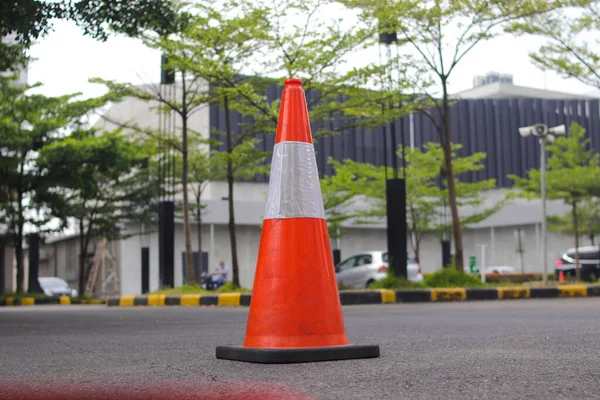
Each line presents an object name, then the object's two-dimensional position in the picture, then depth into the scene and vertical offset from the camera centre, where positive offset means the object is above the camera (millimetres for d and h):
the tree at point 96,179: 26281 +3026
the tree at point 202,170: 32094 +3668
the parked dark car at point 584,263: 26828 -221
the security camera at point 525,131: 21094 +3090
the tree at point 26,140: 26172 +3958
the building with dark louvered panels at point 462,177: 41875 +4956
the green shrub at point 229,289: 18677 -541
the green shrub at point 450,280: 17469 -415
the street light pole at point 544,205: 19569 +1225
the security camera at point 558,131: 20488 +2989
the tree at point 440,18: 17688 +5021
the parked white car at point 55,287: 38066 -814
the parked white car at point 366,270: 23625 -239
